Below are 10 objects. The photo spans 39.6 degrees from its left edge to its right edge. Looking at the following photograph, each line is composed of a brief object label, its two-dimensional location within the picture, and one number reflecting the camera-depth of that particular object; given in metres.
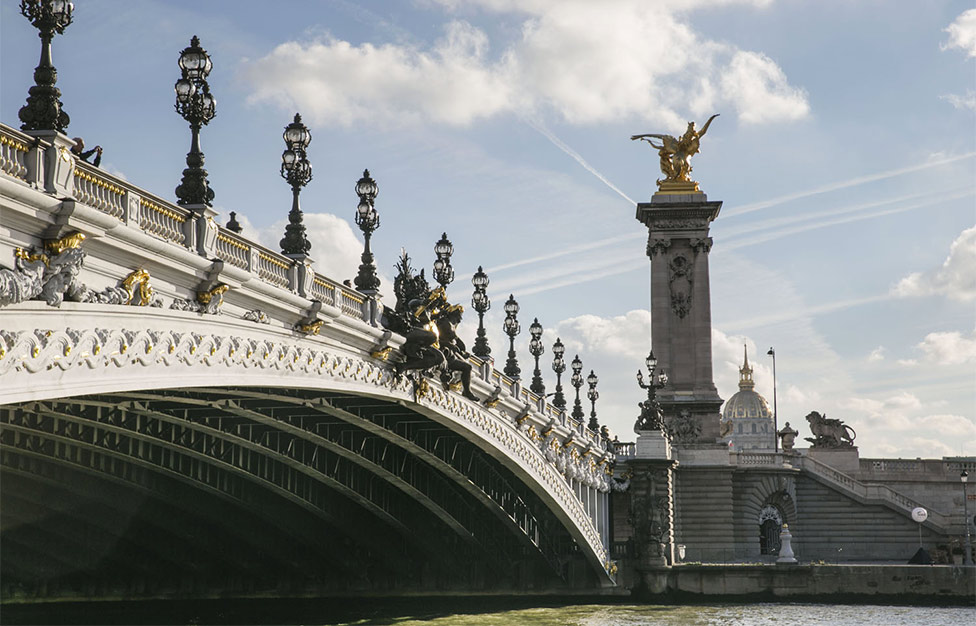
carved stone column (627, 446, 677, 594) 62.47
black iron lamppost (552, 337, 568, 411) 60.94
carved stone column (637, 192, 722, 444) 92.12
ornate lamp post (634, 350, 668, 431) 69.99
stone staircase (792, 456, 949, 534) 85.51
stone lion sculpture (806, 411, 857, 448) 95.19
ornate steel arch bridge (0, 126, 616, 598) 17.95
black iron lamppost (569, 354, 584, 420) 68.12
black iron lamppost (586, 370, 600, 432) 75.69
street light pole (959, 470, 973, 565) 63.77
